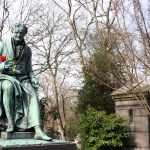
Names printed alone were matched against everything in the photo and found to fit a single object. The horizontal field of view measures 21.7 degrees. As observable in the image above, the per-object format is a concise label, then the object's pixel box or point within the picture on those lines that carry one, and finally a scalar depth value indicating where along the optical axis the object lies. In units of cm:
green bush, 1415
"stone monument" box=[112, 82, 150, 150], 1413
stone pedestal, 561
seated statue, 633
